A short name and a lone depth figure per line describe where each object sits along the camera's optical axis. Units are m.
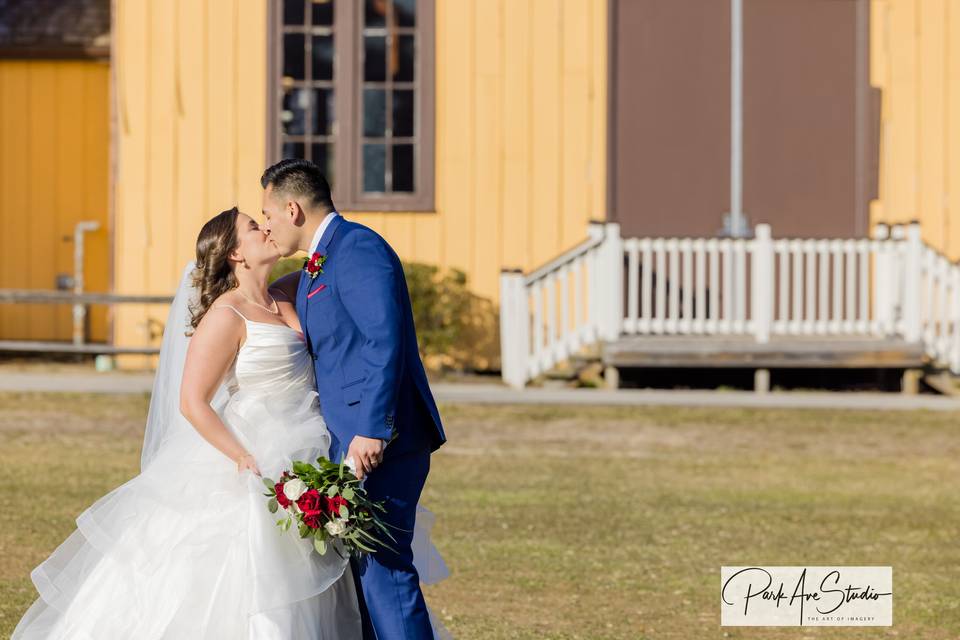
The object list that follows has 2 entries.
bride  9.65
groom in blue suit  9.36
